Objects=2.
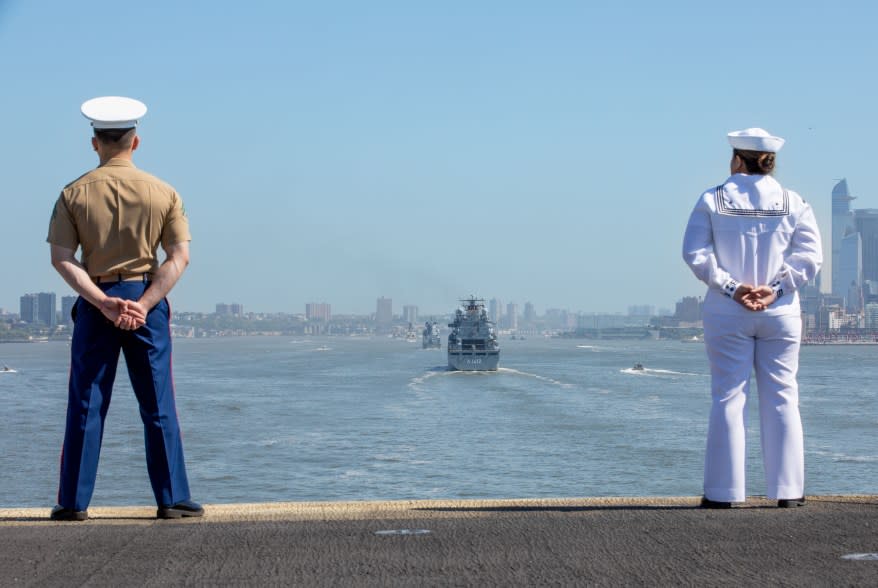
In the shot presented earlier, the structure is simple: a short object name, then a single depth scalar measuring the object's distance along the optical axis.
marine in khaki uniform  5.12
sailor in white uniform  5.49
